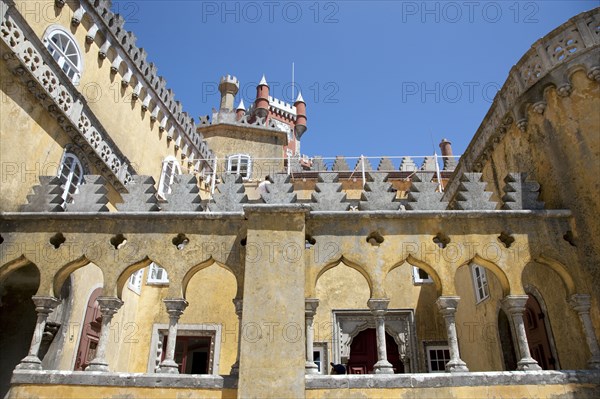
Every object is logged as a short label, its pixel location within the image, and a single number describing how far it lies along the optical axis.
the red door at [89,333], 9.98
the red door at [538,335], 7.68
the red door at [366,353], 14.05
